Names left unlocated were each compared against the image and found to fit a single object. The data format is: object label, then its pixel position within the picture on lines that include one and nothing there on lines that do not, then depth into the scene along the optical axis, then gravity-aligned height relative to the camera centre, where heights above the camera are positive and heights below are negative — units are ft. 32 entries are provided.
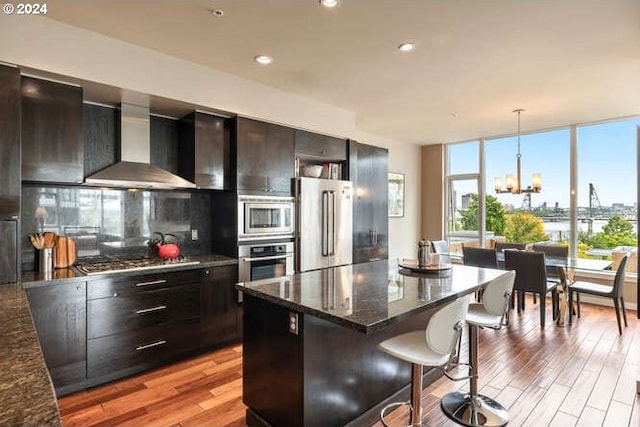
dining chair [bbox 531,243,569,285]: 15.71 -1.80
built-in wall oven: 12.14 -1.64
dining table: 14.03 -2.12
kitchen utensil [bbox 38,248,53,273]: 9.34 -1.17
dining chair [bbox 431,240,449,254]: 18.62 -1.76
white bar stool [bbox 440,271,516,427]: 7.68 -3.57
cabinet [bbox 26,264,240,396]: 8.59 -2.95
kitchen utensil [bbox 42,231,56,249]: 9.48 -0.65
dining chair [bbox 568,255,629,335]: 13.50 -3.06
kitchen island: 6.12 -2.54
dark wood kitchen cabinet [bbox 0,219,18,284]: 8.20 -0.83
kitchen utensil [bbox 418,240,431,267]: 9.41 -1.02
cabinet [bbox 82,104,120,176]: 10.64 +2.47
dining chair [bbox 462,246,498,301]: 15.34 -1.94
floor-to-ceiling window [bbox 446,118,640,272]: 17.66 +1.32
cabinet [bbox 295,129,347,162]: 14.05 +2.86
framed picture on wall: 22.61 +1.33
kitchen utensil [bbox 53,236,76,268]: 9.78 -1.03
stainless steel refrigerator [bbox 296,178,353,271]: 13.70 -0.34
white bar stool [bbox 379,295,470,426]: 5.98 -2.43
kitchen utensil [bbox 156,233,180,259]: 11.53 -1.13
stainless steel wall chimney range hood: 10.48 +1.68
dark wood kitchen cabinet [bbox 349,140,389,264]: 16.08 +0.67
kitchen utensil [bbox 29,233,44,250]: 9.38 -0.66
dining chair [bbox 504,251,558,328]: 13.91 -2.42
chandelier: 15.11 +1.37
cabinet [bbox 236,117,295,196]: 12.19 +2.10
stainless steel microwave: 12.14 -0.07
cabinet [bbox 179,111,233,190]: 11.68 +2.21
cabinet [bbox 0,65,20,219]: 8.04 +1.74
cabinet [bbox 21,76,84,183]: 8.68 +2.16
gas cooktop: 9.59 -1.44
